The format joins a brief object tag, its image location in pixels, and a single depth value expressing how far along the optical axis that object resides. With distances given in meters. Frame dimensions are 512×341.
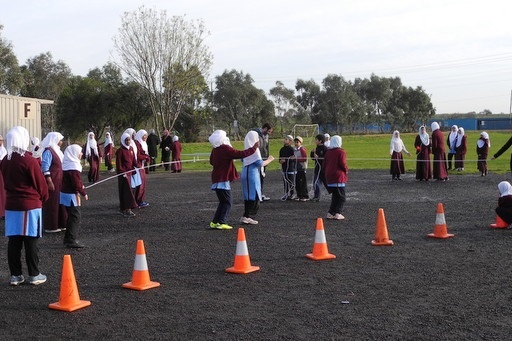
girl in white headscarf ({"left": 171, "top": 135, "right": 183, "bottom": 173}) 28.31
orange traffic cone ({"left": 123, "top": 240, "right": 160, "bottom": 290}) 7.32
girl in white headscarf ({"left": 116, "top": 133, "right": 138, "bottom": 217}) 13.53
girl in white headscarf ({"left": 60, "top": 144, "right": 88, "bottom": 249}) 10.07
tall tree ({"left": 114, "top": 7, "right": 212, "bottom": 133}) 42.19
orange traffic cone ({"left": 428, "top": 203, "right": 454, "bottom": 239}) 10.30
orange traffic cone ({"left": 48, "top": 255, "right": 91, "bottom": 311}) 6.51
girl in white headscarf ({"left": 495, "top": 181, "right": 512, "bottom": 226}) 11.02
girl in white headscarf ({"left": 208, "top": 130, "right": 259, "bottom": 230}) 11.50
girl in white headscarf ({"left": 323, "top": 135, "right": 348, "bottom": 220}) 12.66
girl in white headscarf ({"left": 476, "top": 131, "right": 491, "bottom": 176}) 23.00
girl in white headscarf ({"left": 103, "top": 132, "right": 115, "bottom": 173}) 24.22
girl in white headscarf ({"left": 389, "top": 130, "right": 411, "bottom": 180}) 22.11
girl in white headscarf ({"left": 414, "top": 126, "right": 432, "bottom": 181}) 21.64
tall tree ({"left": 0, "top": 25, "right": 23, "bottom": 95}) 45.62
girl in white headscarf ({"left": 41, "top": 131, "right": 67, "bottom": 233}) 10.67
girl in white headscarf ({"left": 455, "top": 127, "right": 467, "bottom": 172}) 25.02
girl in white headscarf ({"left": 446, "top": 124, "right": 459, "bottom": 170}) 25.32
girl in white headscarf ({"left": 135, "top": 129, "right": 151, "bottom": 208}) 14.60
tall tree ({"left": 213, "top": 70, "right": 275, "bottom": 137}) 64.88
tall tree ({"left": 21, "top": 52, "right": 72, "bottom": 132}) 52.72
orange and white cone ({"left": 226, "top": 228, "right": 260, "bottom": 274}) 8.03
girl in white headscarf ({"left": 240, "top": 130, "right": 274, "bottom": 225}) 12.05
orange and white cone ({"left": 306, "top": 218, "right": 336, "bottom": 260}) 8.84
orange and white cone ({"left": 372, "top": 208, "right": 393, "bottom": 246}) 9.84
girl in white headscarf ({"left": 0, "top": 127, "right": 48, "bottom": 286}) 7.48
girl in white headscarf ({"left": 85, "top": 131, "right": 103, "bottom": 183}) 23.27
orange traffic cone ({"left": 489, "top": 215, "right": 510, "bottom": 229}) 11.17
